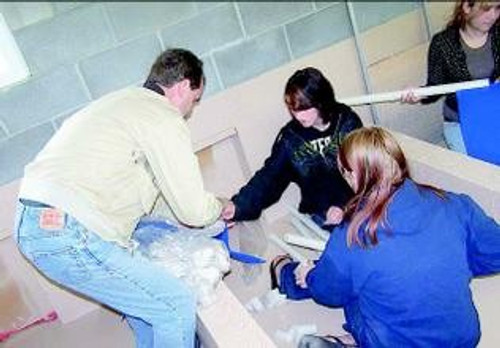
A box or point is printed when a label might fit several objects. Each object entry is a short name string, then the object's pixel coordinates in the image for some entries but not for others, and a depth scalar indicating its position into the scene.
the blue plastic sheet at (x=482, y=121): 2.04
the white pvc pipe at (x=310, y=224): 2.30
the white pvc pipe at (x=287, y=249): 2.19
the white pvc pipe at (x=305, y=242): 2.16
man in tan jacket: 1.55
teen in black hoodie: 2.15
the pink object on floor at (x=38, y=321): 2.38
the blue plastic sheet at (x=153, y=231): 1.88
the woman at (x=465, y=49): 2.15
